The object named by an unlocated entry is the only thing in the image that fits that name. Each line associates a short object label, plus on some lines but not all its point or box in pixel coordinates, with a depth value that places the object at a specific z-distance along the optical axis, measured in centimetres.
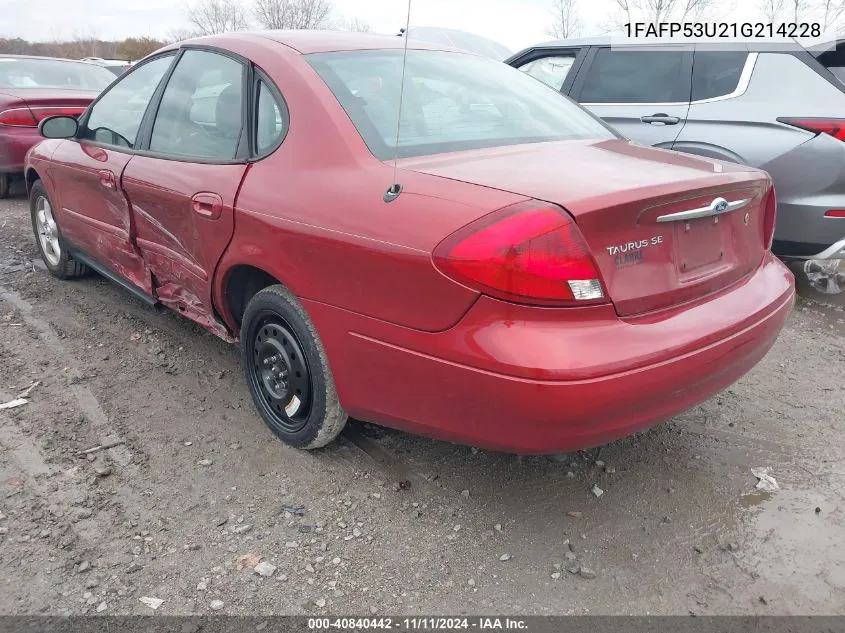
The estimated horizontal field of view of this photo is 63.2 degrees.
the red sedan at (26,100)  678
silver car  426
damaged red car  193
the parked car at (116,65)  1358
